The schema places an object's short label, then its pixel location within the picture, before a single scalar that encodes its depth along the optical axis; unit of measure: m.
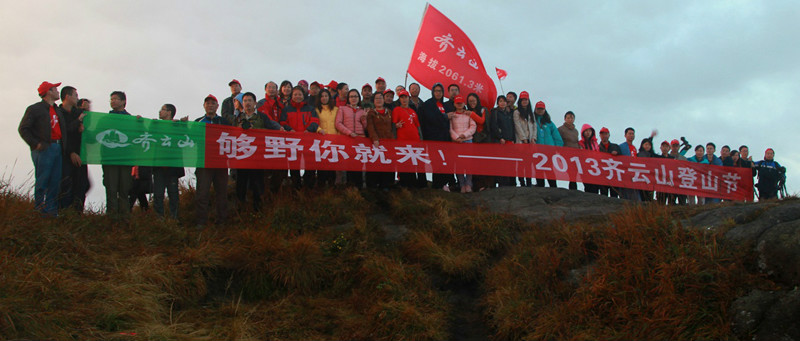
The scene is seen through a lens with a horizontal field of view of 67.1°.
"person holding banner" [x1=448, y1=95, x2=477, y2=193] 12.41
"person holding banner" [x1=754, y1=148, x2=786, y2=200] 14.84
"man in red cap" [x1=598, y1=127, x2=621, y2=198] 13.68
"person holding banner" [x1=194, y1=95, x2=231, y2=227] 9.99
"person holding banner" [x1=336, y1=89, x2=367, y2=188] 11.79
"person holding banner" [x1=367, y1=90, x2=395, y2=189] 11.75
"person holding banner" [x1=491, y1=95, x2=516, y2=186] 12.79
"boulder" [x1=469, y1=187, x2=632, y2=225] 10.09
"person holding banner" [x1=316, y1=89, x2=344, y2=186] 11.76
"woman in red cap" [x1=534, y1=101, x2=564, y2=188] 13.41
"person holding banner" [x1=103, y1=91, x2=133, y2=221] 9.58
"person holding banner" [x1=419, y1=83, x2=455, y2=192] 12.37
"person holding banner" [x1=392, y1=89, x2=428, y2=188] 12.12
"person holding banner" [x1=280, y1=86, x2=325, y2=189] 11.51
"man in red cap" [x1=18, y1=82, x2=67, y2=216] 8.79
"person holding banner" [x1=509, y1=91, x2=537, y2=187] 13.05
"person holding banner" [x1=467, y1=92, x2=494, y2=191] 12.58
